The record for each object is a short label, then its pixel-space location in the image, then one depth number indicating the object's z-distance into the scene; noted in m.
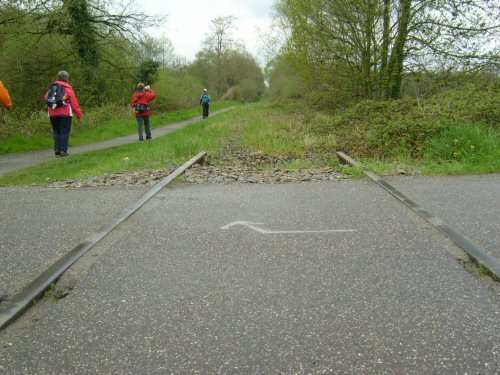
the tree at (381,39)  13.60
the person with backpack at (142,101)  14.43
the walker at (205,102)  27.41
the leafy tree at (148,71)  27.09
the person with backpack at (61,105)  10.23
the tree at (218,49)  61.16
